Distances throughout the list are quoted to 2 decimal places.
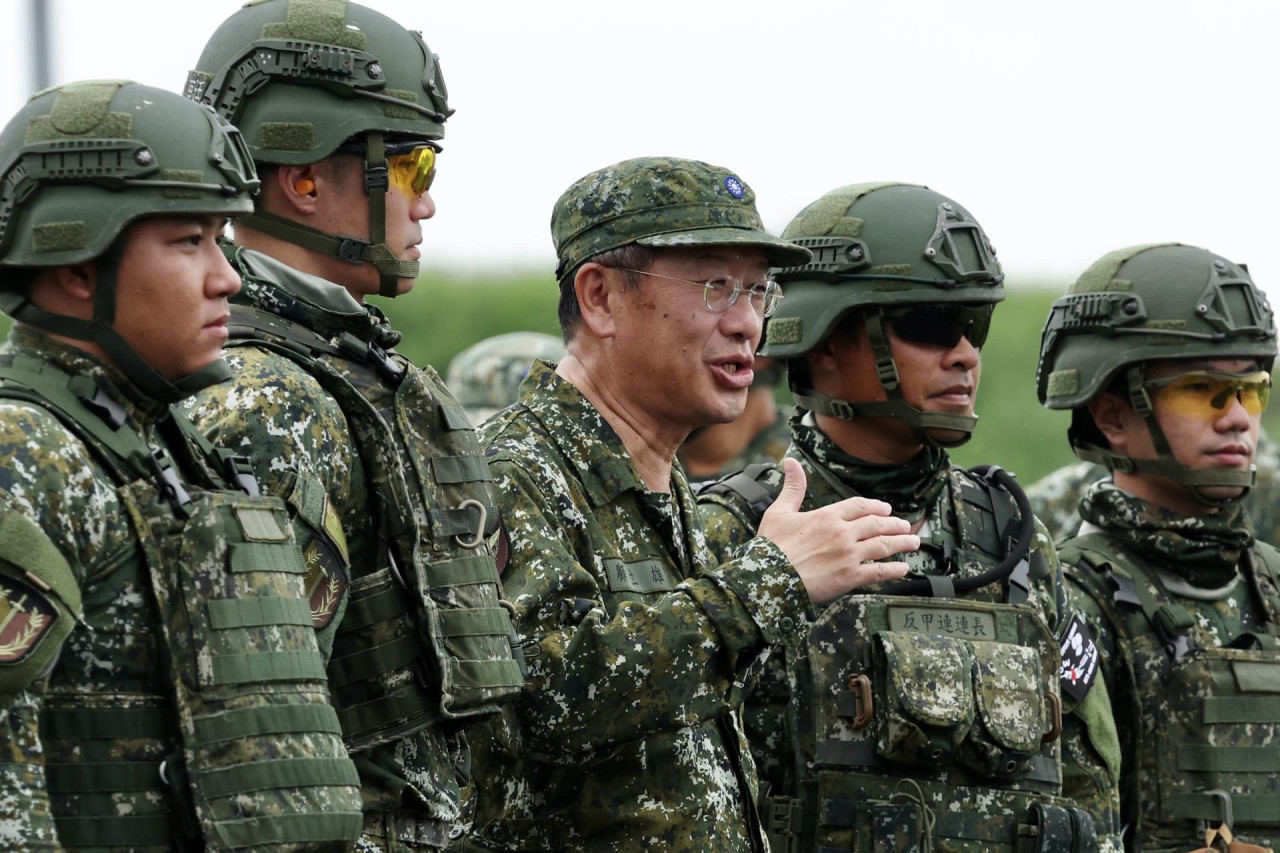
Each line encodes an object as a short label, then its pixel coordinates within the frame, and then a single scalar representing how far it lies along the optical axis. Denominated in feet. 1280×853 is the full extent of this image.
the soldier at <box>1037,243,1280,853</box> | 46.11
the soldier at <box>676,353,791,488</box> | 80.18
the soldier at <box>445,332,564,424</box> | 83.15
